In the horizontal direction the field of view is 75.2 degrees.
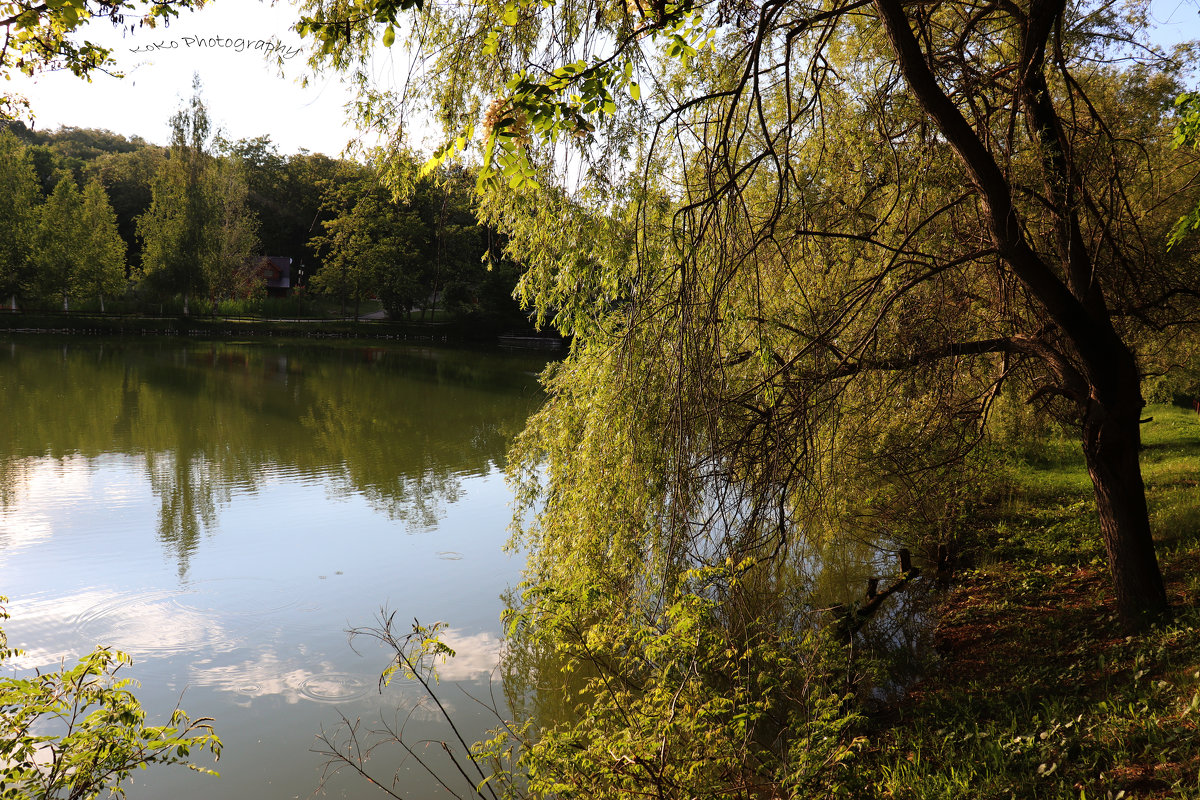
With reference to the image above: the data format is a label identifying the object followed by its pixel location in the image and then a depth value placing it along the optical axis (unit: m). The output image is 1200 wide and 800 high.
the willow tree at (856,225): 3.30
